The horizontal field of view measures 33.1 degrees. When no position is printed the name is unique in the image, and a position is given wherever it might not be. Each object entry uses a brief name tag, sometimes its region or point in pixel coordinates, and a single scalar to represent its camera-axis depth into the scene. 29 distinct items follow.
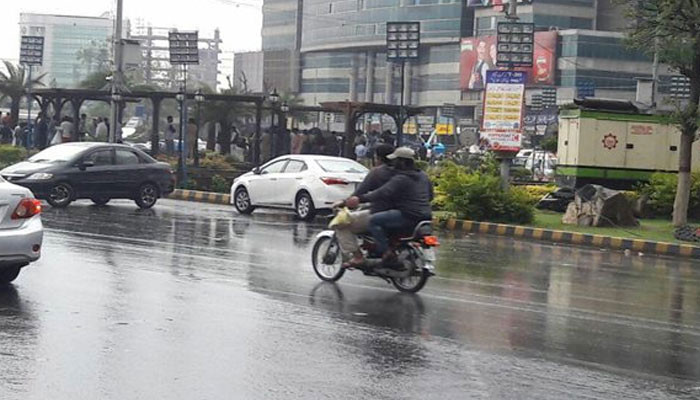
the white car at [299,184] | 24.20
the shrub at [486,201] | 25.38
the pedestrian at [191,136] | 40.17
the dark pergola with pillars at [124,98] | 36.47
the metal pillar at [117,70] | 37.00
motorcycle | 12.80
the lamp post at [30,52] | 45.56
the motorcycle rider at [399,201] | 12.73
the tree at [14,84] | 49.34
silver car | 11.20
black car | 24.12
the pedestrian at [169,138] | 41.94
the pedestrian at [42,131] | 41.97
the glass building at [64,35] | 160.12
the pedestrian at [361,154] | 37.34
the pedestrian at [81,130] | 40.88
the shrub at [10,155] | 38.78
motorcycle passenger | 12.88
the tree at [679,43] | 23.00
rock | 25.11
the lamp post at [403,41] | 40.44
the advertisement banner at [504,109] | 26.20
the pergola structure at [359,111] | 34.44
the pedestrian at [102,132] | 42.06
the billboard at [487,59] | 88.94
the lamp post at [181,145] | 33.45
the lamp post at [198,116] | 35.71
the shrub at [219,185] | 33.06
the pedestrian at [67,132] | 40.09
